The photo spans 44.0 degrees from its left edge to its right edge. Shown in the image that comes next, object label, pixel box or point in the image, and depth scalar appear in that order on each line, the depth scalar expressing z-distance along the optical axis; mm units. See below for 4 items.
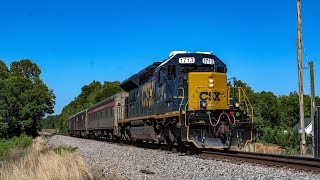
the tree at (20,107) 41594
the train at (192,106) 13742
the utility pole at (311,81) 17062
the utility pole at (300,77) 16203
